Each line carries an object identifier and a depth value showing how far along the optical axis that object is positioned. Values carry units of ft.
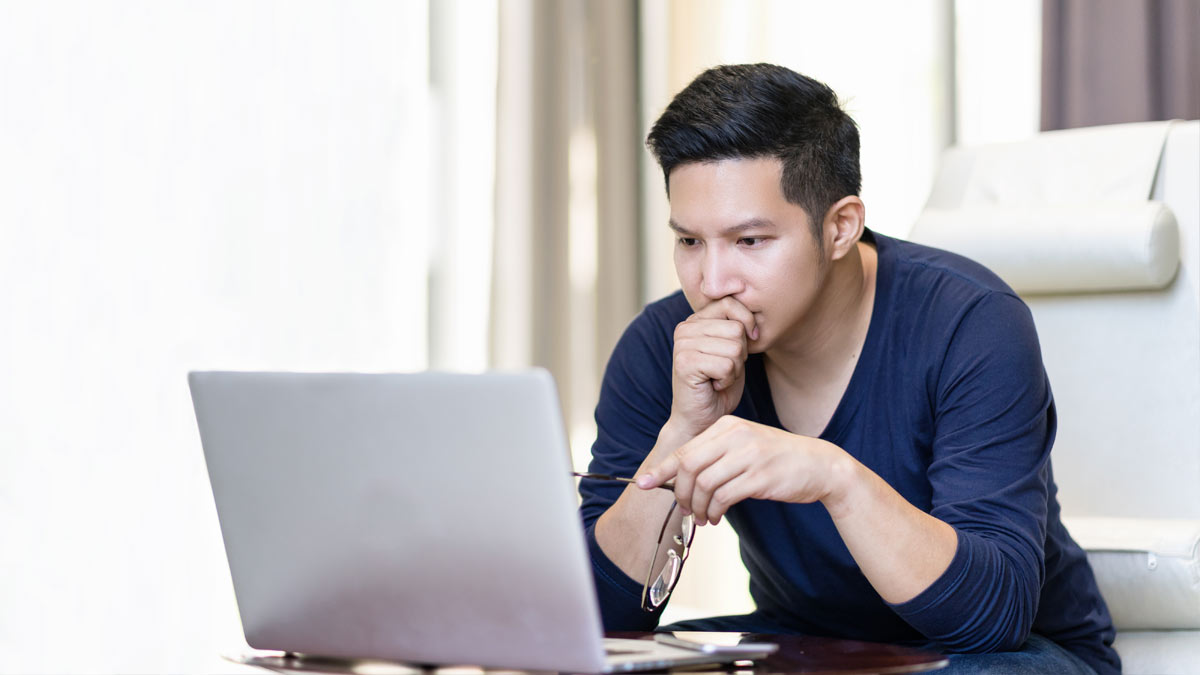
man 11.33
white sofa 13.47
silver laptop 9.95
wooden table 10.28
